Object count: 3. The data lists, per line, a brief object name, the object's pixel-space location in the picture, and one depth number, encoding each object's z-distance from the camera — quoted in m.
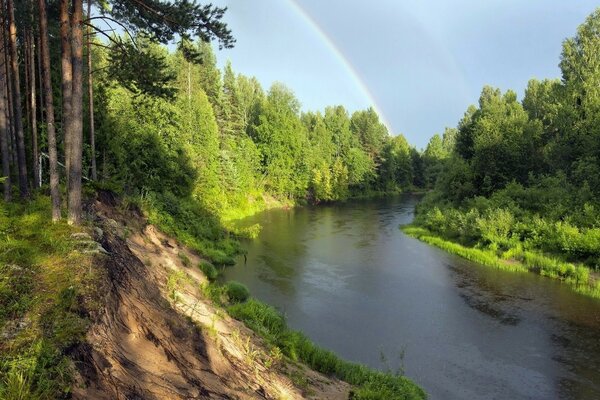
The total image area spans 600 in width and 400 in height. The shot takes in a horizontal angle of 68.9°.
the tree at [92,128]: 24.30
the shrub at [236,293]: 20.90
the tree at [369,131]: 106.44
